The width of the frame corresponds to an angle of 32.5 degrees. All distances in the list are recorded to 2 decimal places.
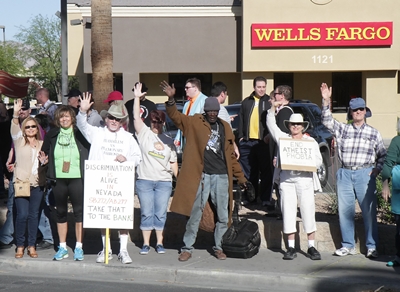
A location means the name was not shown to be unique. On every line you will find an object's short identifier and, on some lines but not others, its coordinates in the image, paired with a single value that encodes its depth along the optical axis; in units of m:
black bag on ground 8.72
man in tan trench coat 8.59
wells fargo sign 28.97
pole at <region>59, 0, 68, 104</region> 14.41
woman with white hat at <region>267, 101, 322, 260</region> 8.65
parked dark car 14.12
